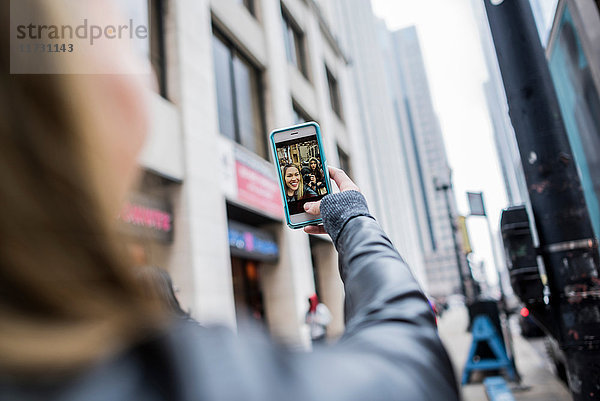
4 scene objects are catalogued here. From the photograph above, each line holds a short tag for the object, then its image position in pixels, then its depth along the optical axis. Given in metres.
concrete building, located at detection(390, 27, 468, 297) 124.75
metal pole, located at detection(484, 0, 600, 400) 2.88
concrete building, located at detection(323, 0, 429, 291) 50.00
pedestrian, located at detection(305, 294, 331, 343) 11.52
